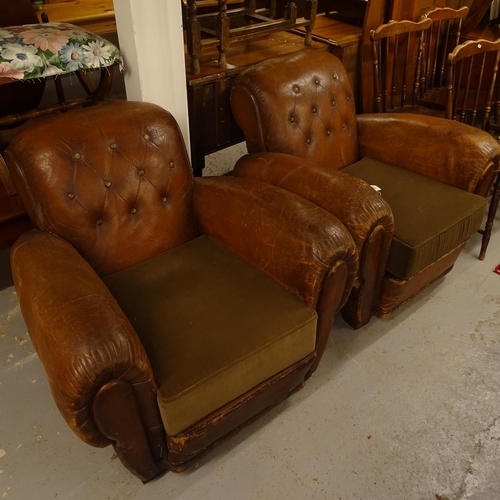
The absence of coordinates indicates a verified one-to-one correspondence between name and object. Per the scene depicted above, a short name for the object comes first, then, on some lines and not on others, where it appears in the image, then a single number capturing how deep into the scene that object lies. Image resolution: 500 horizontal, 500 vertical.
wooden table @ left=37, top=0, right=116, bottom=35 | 2.73
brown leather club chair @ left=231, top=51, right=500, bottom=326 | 1.65
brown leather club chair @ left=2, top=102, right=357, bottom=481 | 1.07
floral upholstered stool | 1.48
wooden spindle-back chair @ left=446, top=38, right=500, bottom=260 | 2.13
